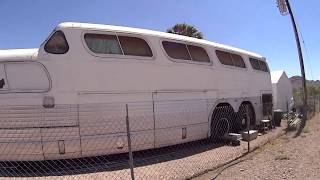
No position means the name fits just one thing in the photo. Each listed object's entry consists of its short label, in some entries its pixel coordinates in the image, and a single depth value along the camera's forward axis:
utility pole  11.50
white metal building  16.39
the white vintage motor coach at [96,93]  5.08
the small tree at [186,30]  15.26
